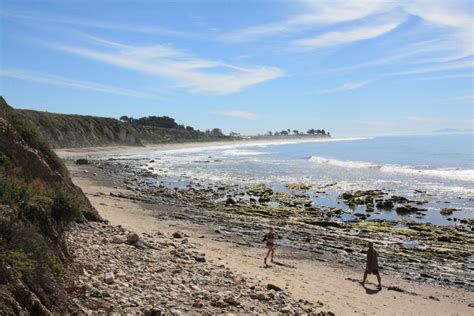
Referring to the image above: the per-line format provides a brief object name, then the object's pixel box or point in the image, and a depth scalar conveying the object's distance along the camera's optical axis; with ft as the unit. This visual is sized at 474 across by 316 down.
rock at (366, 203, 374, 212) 104.97
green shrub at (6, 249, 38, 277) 21.84
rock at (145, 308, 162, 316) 26.73
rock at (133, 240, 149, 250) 43.39
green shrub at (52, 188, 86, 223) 33.50
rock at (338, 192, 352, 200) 123.53
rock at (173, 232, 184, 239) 58.12
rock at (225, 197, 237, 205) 105.33
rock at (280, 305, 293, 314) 32.24
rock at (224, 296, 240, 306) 31.58
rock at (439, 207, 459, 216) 102.78
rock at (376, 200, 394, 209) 109.60
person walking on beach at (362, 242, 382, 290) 47.70
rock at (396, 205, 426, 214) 103.80
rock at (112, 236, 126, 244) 42.85
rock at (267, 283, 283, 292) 37.91
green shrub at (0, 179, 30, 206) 27.43
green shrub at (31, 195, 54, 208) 30.81
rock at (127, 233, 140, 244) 44.13
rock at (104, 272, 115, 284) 30.18
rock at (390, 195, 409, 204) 118.34
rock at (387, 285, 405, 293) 47.21
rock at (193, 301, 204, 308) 29.90
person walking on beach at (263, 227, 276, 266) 53.72
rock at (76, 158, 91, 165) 196.24
